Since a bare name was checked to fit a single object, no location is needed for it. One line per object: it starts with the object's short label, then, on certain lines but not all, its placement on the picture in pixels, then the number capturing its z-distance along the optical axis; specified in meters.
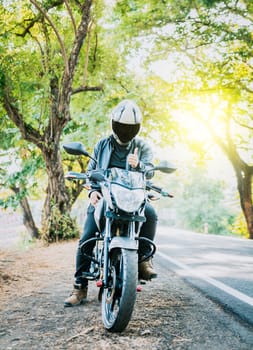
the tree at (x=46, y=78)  11.54
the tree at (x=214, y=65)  14.45
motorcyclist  3.88
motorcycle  3.16
